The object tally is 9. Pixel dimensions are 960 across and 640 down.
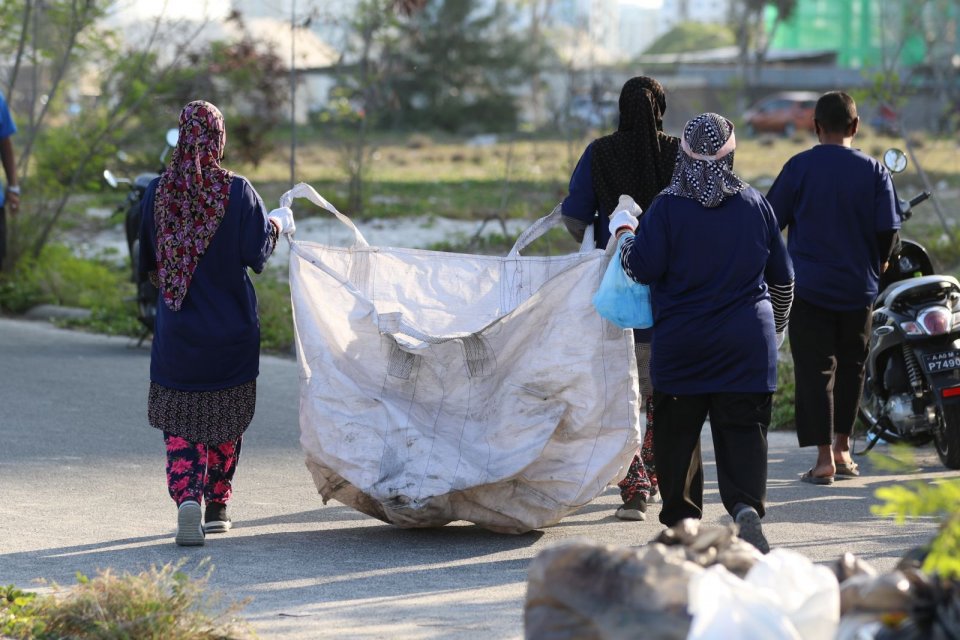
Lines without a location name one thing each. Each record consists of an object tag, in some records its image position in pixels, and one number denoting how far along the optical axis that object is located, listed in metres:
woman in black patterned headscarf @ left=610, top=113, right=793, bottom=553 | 10.06
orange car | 96.88
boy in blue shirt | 13.33
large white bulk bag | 10.98
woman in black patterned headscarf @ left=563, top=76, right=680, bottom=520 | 12.08
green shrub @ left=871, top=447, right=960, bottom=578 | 5.43
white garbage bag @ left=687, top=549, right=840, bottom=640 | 5.85
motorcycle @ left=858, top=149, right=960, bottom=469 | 13.41
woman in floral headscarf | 11.12
